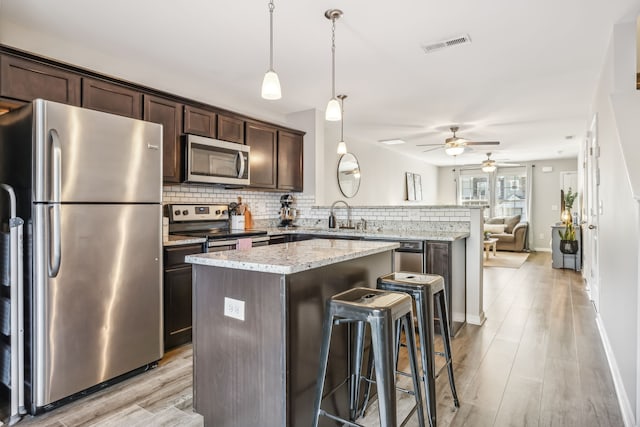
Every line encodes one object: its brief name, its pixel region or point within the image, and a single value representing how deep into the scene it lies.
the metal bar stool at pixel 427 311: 1.88
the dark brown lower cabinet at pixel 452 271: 3.34
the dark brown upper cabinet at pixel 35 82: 2.33
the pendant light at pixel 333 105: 2.52
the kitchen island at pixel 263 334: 1.60
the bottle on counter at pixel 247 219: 4.37
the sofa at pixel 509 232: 9.24
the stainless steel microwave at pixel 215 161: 3.51
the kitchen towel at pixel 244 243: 3.31
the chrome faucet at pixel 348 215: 4.63
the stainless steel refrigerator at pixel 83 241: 2.11
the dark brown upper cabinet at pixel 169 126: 3.21
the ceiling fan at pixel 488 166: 8.62
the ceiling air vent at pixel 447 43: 2.93
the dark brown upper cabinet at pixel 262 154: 4.27
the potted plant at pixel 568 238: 6.55
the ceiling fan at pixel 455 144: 5.84
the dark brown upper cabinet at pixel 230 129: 3.88
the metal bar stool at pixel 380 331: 1.44
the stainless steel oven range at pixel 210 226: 3.42
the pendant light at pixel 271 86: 2.09
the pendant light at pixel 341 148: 4.28
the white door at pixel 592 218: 3.65
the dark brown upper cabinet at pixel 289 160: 4.69
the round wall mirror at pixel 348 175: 6.39
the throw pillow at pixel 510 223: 9.70
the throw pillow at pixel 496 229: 9.59
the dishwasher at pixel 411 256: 3.43
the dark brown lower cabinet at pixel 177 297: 2.93
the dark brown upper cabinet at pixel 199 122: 3.53
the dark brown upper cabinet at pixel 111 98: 2.74
